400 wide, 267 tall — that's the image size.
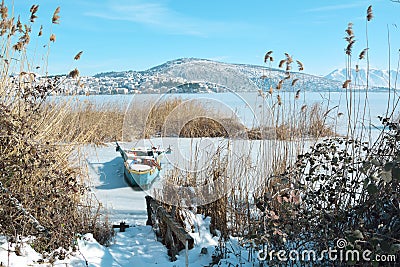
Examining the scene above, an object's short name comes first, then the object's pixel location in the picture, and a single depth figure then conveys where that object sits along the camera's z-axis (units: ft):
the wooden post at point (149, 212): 11.00
